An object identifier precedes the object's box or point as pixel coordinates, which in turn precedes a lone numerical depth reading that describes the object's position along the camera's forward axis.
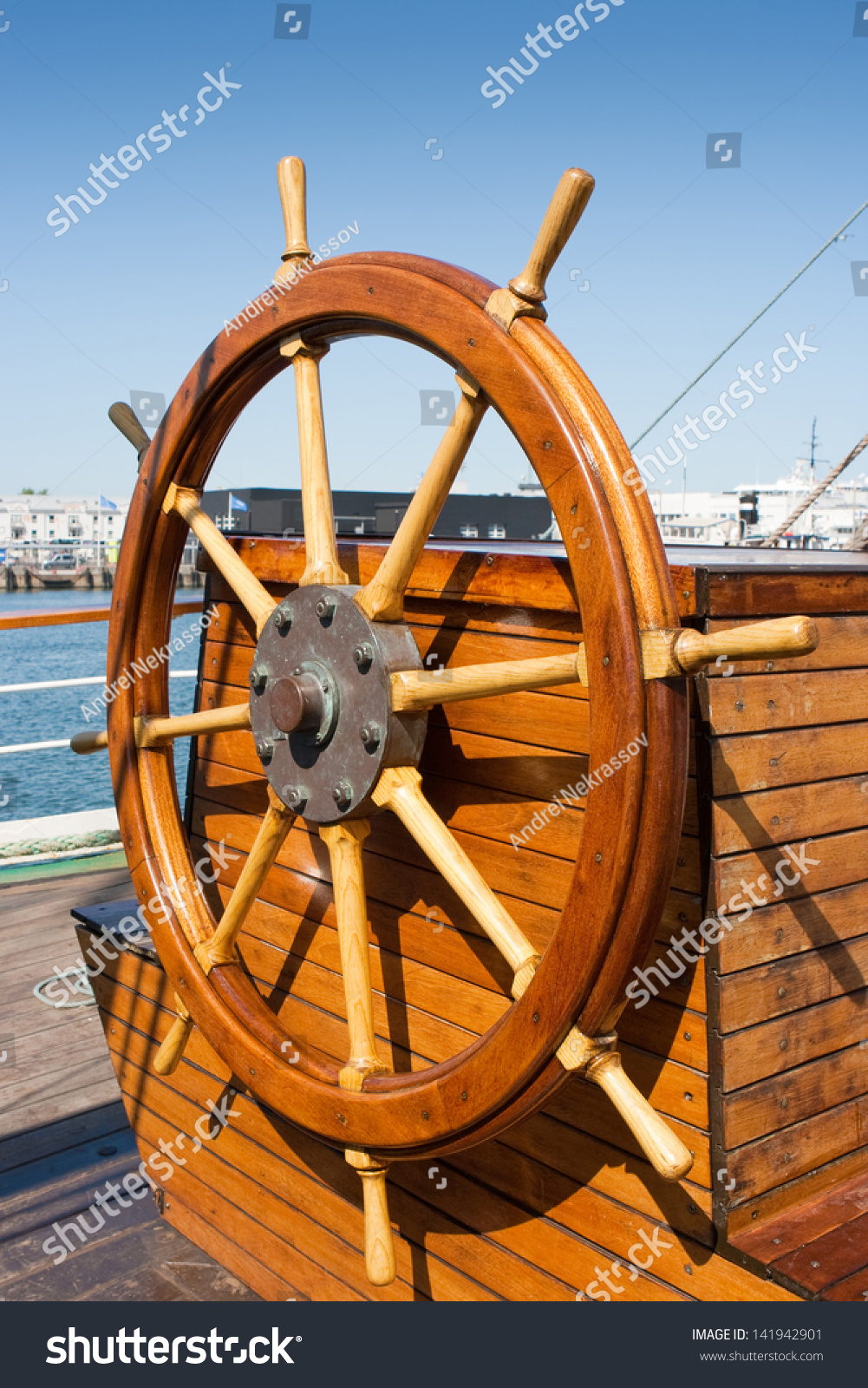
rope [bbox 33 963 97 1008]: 3.19
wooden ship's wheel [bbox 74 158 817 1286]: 1.14
